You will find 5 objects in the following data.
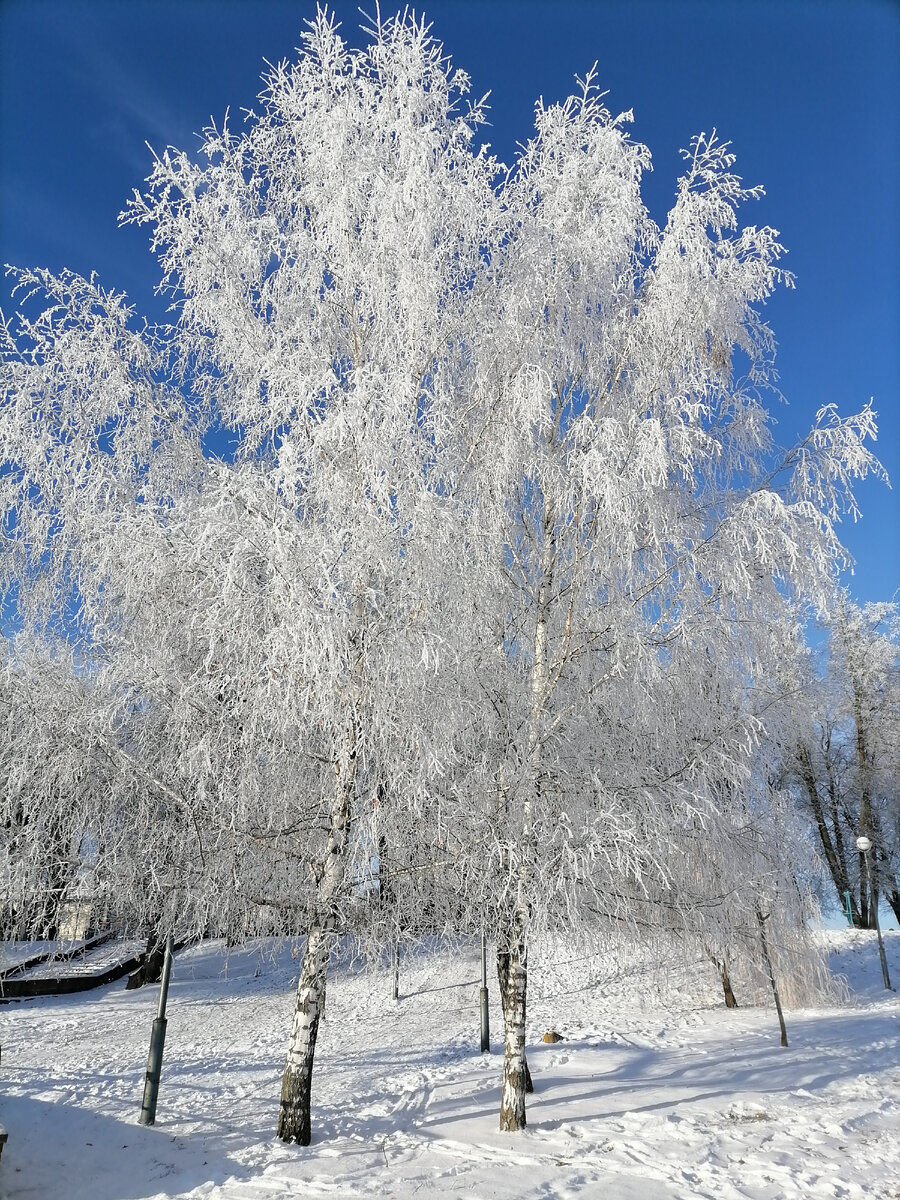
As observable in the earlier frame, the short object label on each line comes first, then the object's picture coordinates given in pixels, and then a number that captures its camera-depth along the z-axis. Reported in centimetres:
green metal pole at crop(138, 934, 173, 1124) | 661
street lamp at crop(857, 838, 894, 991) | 1535
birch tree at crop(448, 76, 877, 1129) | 633
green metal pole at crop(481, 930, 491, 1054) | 1005
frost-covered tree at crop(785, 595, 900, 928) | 1988
